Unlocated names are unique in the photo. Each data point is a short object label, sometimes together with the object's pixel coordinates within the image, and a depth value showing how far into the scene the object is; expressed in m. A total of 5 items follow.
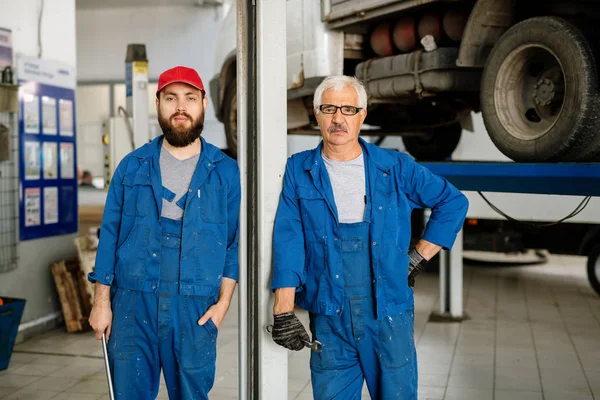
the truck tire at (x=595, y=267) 7.34
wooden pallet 5.87
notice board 5.55
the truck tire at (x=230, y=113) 6.34
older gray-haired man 2.48
